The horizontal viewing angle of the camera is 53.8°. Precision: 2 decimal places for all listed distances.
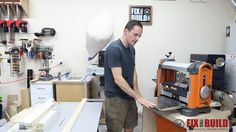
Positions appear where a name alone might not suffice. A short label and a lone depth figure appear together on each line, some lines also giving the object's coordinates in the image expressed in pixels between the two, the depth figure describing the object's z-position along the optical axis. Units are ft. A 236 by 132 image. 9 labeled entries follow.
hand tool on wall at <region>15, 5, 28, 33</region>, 12.66
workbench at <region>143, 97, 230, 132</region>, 5.77
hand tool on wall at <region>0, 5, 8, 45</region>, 12.75
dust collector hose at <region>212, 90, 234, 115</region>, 6.22
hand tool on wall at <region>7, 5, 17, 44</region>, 12.60
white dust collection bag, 10.12
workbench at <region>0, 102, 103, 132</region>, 5.53
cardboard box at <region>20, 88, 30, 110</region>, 11.81
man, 6.74
